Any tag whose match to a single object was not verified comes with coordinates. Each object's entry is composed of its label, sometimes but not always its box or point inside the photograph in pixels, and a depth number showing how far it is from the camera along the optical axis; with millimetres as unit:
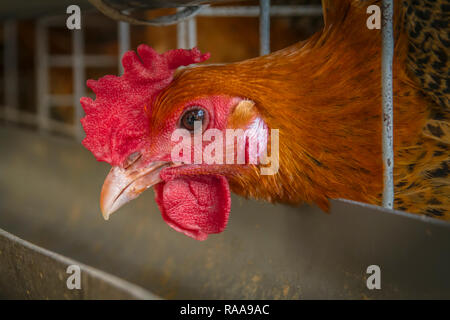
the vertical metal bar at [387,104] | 867
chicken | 1021
